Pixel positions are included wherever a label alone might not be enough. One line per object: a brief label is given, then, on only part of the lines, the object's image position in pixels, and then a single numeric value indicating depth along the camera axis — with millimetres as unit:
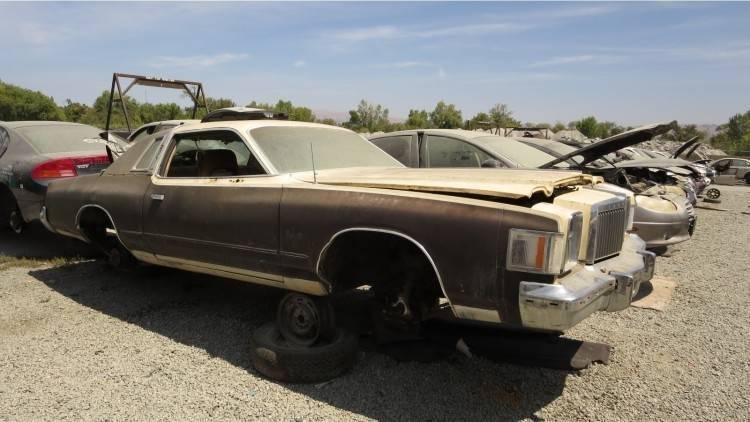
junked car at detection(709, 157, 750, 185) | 21703
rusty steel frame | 9445
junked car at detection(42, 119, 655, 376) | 2457
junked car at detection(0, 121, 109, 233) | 5754
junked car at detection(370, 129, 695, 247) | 5605
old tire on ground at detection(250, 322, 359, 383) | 3061
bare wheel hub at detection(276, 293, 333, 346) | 3191
